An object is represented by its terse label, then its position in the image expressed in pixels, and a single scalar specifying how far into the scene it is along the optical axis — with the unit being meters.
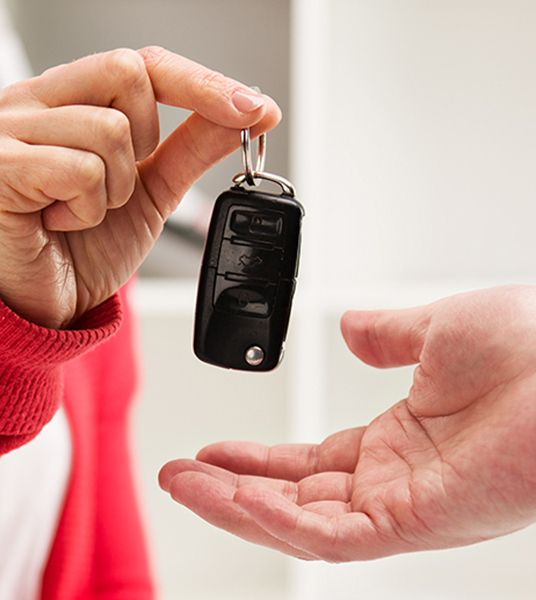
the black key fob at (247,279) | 0.50
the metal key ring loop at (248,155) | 0.48
